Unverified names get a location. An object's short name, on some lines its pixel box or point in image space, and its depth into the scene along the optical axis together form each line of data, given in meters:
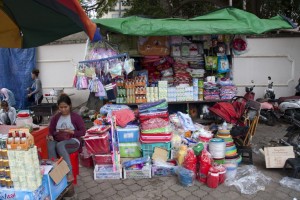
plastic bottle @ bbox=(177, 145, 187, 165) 5.05
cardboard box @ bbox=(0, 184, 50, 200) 3.09
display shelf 7.55
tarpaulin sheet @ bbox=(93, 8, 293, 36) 6.23
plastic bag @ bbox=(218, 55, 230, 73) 7.63
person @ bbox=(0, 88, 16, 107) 8.66
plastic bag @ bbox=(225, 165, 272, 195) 4.58
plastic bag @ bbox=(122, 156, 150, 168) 5.10
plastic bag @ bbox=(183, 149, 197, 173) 4.82
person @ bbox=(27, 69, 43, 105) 9.58
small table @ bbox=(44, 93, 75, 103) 10.32
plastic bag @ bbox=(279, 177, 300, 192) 4.59
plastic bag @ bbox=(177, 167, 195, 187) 4.71
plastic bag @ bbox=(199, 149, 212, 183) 4.77
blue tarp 10.89
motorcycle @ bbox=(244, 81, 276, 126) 8.09
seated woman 4.39
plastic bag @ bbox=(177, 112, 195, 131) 6.17
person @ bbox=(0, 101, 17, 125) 7.07
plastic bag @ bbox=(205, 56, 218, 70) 7.62
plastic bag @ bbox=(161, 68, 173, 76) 7.73
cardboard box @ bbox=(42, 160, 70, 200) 3.38
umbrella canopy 2.40
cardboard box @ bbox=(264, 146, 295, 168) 5.12
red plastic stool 4.58
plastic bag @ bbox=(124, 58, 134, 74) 6.34
